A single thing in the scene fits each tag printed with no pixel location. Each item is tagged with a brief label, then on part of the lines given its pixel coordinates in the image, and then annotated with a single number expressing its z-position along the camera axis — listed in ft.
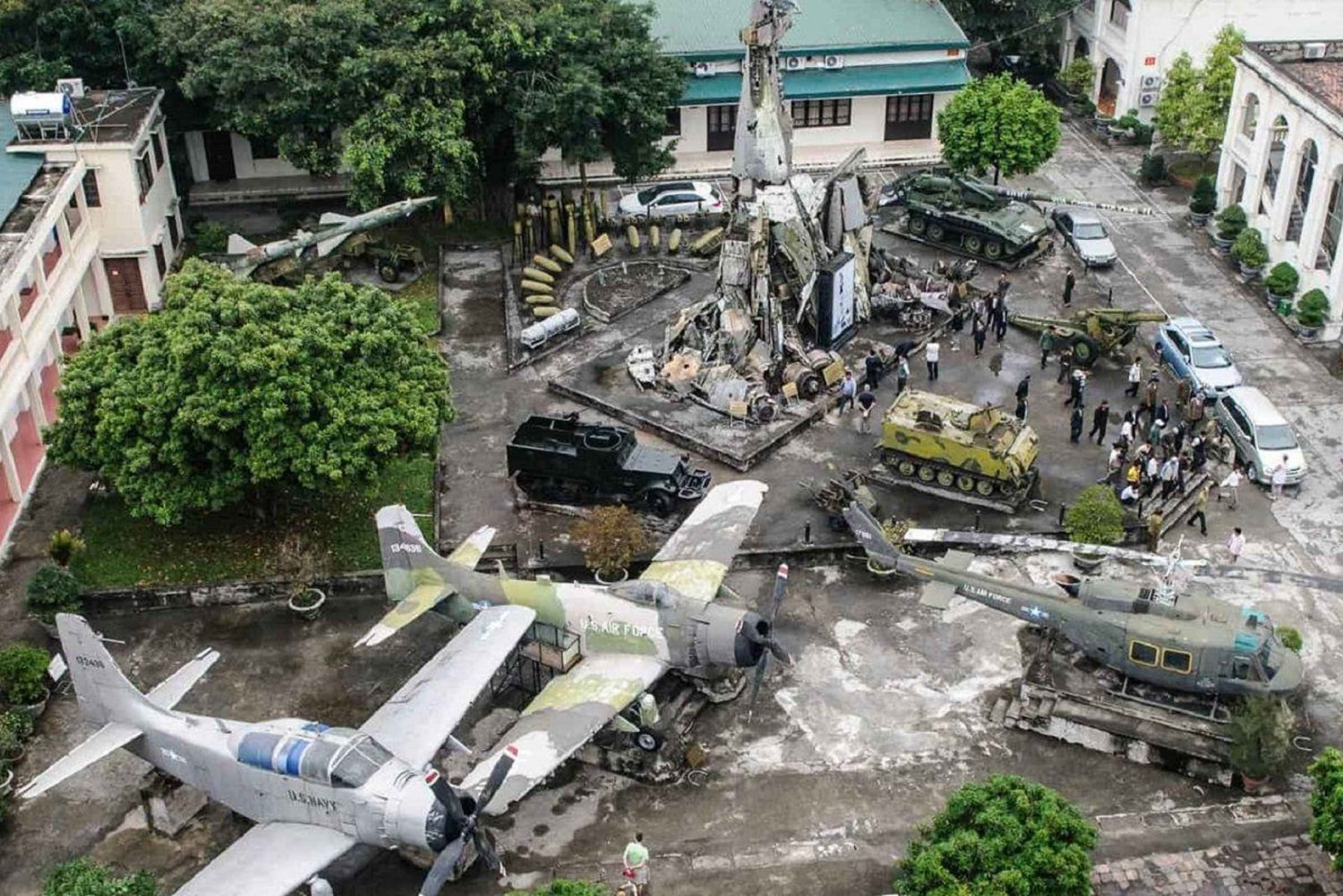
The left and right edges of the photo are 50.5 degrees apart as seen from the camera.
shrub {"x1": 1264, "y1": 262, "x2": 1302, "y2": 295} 158.92
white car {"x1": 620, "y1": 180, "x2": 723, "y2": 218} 180.96
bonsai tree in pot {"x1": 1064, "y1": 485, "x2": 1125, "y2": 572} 116.37
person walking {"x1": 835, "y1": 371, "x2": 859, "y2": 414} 140.87
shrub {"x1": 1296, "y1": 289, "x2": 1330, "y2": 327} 152.56
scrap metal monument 142.41
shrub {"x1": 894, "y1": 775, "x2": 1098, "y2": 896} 80.28
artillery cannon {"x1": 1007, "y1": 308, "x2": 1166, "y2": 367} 146.61
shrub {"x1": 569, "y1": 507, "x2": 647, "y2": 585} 113.80
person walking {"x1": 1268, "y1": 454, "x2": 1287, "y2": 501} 127.54
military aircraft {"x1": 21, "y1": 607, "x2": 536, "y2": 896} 82.99
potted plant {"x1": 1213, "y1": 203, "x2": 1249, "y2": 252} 172.14
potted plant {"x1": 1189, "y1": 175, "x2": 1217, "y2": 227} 178.91
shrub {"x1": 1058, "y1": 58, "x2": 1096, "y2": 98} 213.25
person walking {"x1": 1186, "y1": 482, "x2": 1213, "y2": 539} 122.72
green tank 169.07
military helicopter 97.71
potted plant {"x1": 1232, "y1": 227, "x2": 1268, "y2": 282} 165.89
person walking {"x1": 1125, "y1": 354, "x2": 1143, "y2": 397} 141.28
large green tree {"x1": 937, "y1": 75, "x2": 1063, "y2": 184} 175.01
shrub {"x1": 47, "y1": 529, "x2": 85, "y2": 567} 116.88
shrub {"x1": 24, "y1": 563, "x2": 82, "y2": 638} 110.73
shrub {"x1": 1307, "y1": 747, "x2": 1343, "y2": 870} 85.25
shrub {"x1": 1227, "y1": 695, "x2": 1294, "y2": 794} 92.99
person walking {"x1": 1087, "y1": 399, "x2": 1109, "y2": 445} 133.59
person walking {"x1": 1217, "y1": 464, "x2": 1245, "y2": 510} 126.62
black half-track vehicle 123.75
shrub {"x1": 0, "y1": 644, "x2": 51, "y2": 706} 103.24
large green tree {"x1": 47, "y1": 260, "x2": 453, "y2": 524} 112.47
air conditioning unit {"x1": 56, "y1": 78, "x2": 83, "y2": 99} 160.45
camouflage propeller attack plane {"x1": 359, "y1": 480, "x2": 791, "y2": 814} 92.99
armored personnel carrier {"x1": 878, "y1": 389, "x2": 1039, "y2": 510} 124.57
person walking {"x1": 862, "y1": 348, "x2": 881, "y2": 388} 142.20
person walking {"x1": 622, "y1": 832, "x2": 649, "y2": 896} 86.22
